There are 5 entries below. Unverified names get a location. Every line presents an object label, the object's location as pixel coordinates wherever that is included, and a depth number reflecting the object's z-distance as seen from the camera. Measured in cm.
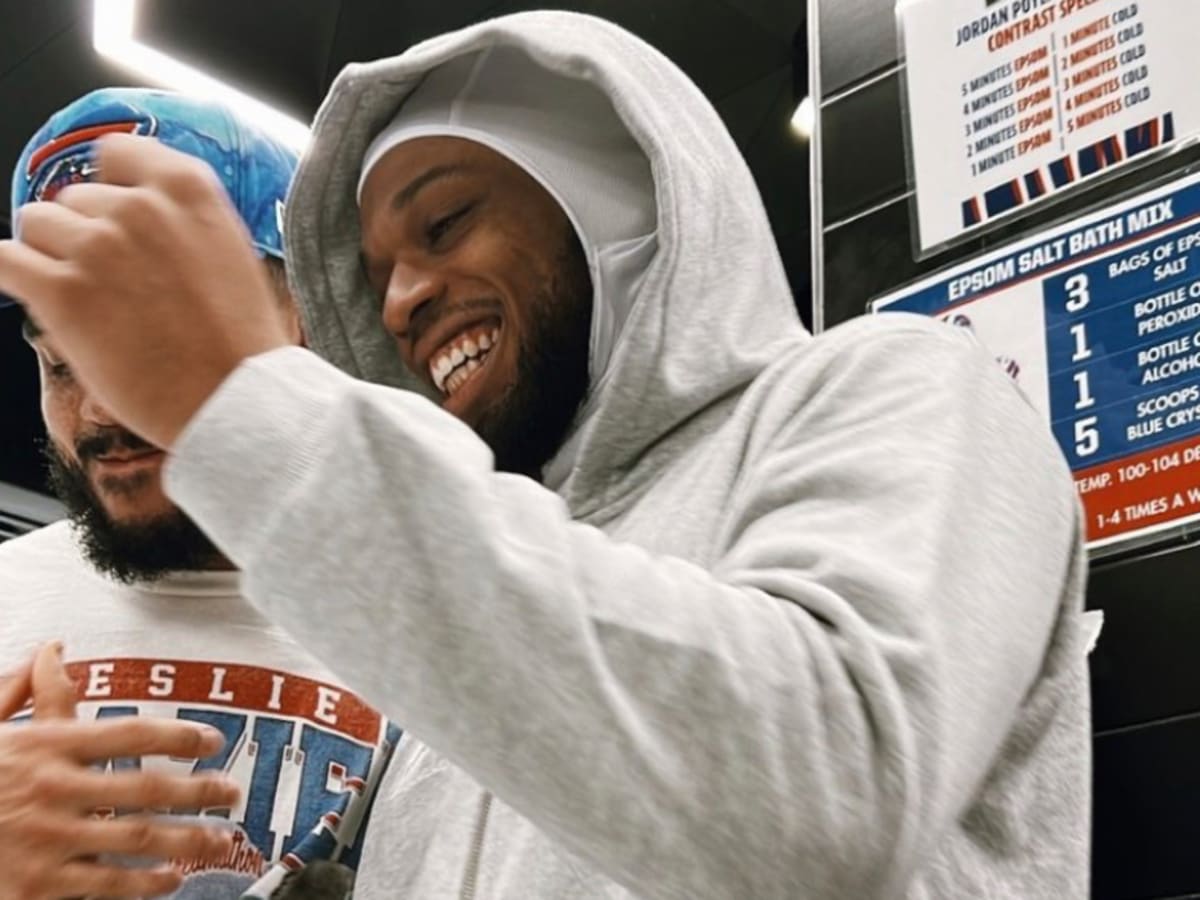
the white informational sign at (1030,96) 143
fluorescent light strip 331
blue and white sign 131
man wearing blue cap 89
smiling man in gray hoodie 55
